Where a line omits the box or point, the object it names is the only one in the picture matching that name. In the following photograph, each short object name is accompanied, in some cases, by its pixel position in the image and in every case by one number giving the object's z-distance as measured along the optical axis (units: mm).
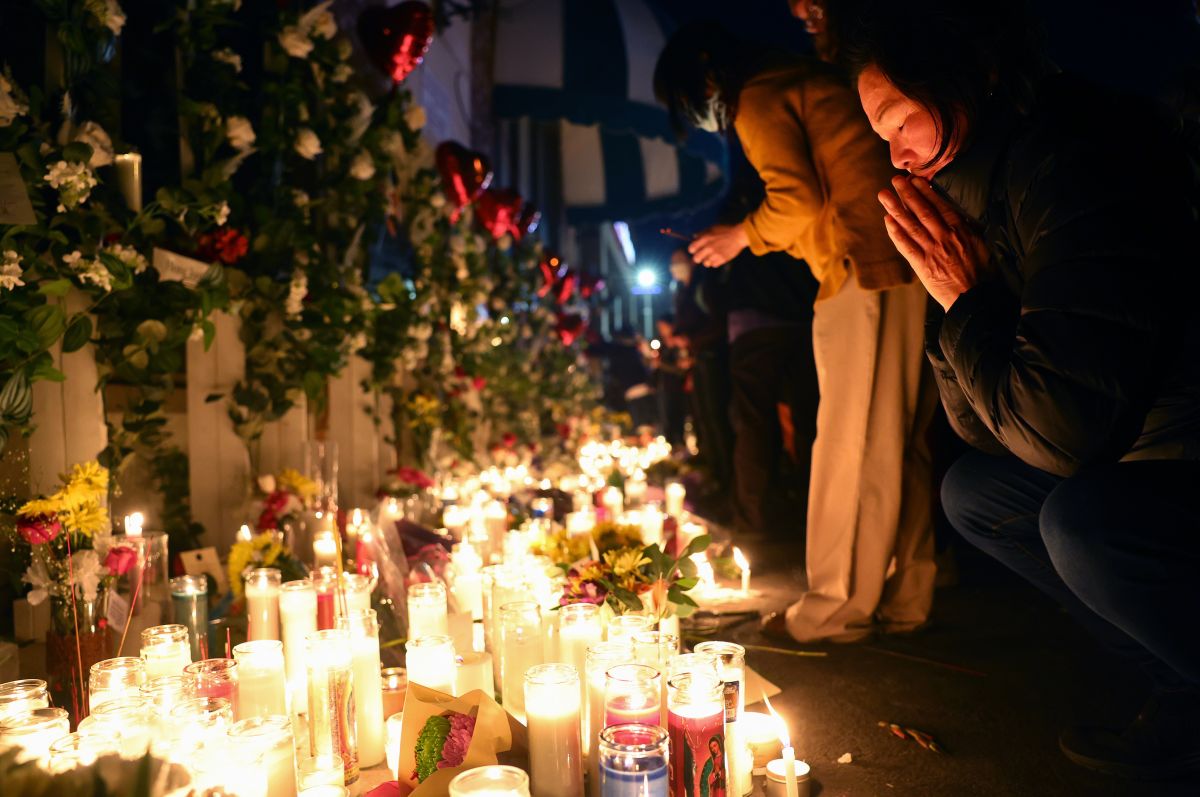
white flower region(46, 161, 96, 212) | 2357
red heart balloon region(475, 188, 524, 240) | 5961
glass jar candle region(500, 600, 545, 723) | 1958
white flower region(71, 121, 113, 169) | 2461
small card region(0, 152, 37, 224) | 2264
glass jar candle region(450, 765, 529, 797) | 1275
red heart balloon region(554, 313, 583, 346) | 8352
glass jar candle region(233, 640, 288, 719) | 1754
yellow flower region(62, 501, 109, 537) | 2248
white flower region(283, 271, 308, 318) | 3634
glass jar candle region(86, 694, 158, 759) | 1383
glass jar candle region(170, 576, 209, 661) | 2404
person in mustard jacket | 2705
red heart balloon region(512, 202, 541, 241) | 6336
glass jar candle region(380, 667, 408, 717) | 1956
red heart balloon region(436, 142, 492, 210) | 5434
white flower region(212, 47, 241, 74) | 3290
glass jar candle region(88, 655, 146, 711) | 1646
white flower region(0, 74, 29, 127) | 2186
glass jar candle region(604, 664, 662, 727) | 1509
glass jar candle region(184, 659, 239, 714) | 1679
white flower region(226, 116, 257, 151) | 3270
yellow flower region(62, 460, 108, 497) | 2309
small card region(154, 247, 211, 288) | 2924
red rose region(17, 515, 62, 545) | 2139
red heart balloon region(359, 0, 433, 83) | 4508
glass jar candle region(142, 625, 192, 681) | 1879
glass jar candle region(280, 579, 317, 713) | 2115
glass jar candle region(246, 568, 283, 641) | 2301
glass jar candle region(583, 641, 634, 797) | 1631
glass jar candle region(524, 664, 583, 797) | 1538
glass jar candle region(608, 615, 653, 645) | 1868
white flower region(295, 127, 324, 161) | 3705
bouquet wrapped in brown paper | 1584
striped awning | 7926
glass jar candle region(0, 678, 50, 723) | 1509
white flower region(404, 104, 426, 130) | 4703
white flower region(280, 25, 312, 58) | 3660
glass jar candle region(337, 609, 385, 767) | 1807
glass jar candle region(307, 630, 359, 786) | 1711
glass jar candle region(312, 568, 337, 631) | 2297
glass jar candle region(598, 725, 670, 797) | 1280
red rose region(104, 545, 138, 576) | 2330
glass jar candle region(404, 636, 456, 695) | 1821
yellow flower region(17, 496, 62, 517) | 2168
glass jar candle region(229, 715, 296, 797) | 1381
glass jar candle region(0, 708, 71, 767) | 1403
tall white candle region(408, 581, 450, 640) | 2137
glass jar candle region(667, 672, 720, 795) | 1476
